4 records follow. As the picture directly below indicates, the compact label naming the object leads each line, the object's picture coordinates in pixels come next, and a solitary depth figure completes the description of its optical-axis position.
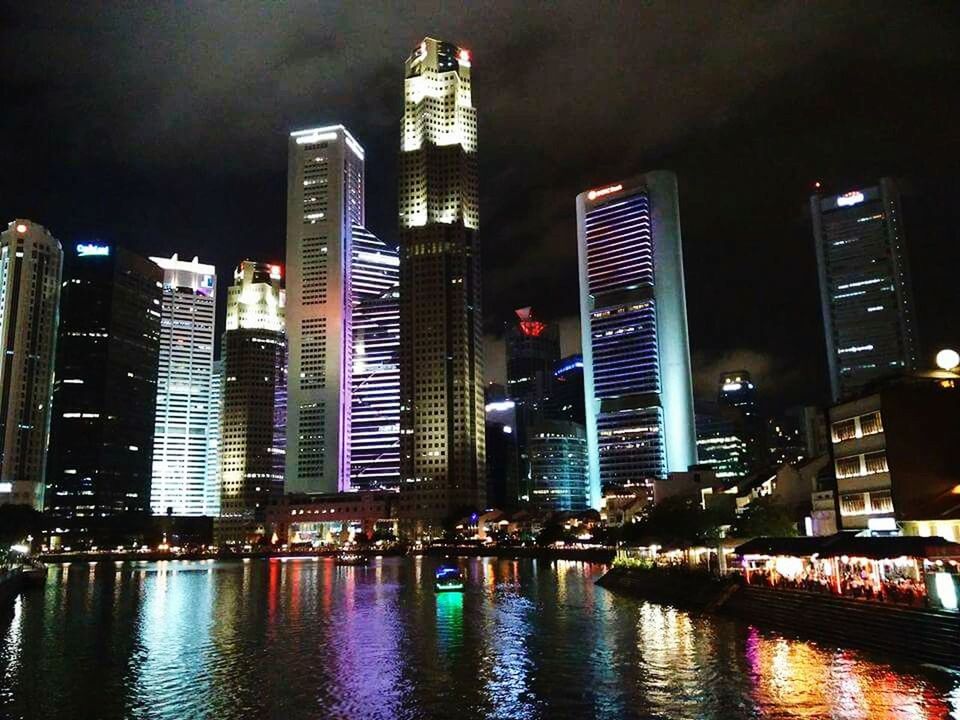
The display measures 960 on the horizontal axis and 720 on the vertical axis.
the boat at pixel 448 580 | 82.81
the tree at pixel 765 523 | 78.12
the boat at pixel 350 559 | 152.38
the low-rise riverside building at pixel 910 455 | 64.75
